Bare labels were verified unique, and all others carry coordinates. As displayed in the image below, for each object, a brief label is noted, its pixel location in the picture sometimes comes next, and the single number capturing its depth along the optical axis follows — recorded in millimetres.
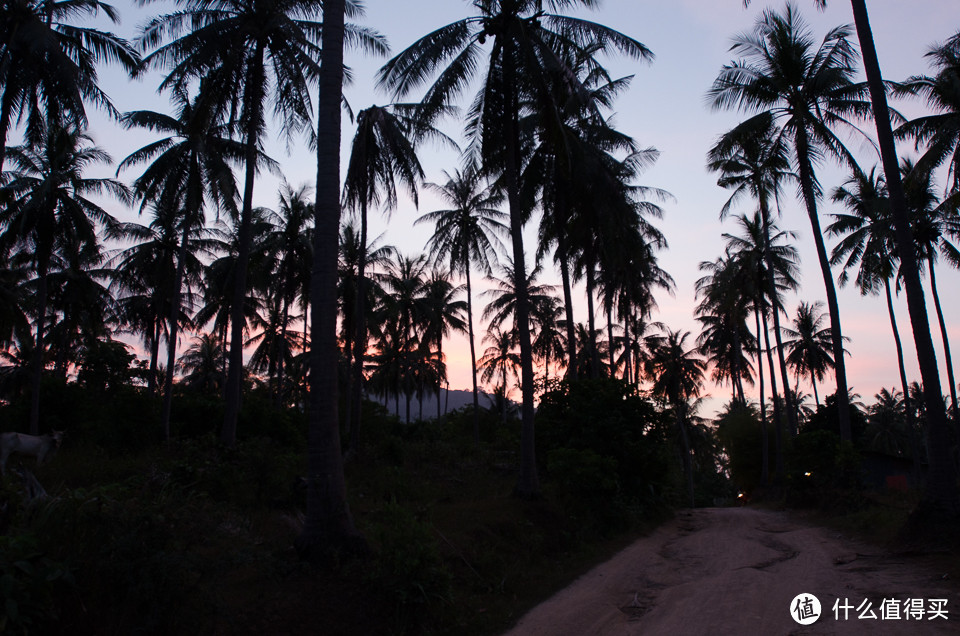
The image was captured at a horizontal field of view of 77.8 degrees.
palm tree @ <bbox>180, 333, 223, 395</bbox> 53866
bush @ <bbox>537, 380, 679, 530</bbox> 17516
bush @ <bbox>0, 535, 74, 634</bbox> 4297
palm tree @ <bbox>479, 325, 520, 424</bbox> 44844
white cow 11984
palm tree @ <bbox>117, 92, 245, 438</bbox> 18641
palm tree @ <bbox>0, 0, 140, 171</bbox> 14258
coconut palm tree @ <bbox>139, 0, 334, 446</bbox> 15336
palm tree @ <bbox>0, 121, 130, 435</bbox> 19219
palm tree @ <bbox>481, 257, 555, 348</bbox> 36125
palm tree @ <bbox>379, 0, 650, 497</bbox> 14148
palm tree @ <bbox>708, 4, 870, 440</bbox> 19266
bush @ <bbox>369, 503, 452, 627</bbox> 7270
